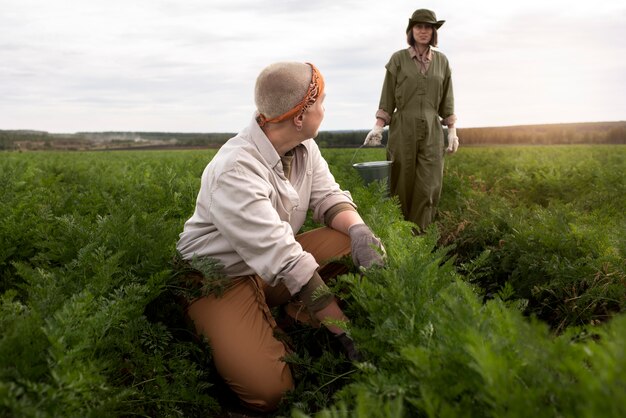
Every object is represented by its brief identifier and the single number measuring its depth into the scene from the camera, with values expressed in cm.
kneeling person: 302
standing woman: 702
